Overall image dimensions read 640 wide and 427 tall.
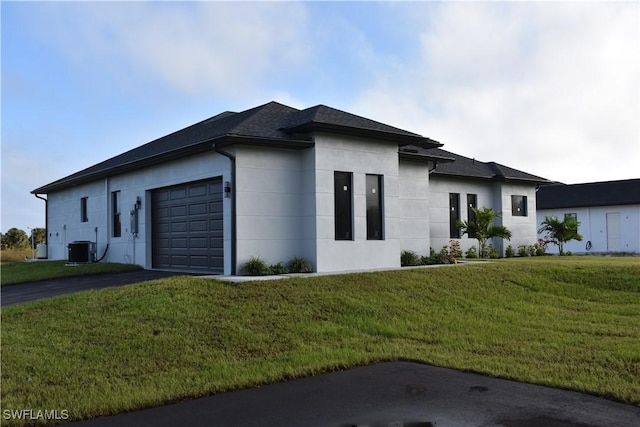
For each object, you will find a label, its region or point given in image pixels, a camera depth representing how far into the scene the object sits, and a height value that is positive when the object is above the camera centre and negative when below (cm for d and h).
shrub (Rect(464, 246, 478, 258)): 2148 -109
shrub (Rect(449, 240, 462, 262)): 1934 -89
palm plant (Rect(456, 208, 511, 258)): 2044 -13
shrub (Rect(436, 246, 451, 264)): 1717 -104
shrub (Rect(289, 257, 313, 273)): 1359 -97
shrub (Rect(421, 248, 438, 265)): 1697 -107
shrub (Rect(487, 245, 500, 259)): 2182 -110
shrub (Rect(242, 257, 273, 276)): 1304 -97
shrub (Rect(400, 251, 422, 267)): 1644 -101
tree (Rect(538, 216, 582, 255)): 2458 -23
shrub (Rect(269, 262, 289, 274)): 1326 -101
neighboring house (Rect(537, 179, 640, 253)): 3025 +65
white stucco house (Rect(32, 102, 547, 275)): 1345 +98
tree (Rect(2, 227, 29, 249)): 3753 -44
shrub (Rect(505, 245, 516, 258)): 2298 -117
